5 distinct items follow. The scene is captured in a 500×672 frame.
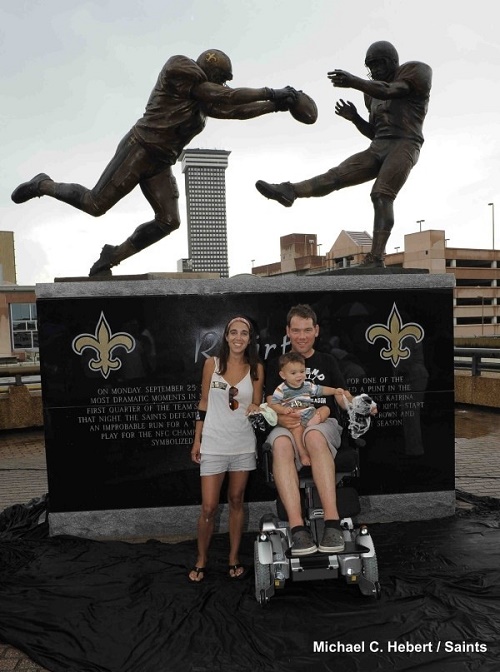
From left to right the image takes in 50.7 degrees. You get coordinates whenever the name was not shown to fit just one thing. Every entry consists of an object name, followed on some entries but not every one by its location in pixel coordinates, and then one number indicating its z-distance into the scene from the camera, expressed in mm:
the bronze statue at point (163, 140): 4805
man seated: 3354
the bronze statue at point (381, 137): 5121
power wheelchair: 3354
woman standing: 3783
